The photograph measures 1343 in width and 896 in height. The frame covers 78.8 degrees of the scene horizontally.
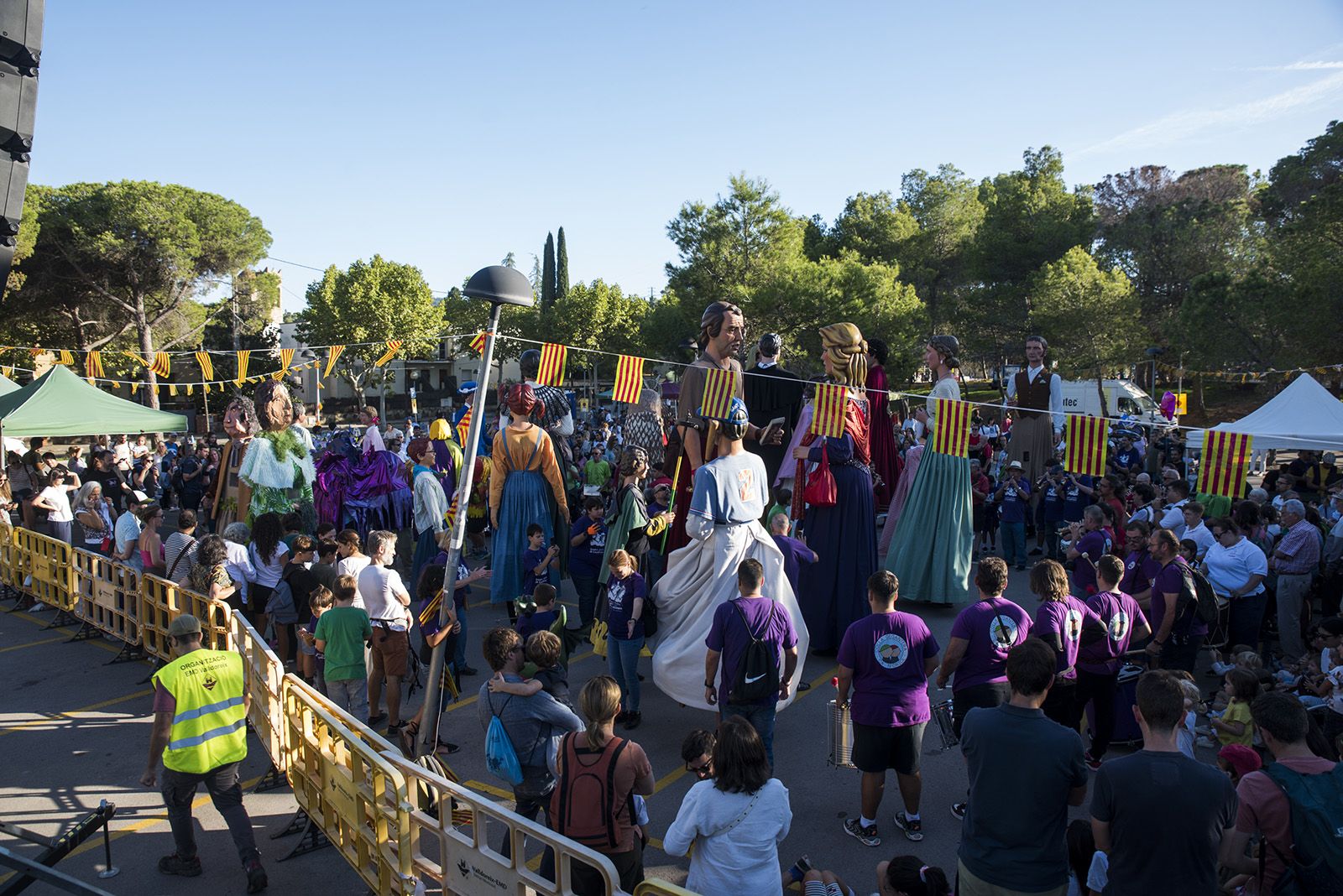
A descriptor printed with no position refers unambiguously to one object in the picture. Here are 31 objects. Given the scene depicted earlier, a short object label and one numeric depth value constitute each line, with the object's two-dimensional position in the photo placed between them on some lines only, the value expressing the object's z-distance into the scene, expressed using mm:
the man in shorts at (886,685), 4336
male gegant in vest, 9430
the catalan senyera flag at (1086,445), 7074
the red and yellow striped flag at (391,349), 16750
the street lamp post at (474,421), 4062
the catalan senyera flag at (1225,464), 5941
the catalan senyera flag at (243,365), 18156
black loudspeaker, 2893
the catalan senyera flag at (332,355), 18381
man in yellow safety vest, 4246
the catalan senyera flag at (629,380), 9299
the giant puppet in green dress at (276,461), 7668
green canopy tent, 12977
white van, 28047
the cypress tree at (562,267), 67812
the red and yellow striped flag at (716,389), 6531
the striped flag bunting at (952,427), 7773
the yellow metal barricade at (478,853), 2910
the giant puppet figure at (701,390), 6781
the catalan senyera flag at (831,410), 7234
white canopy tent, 10719
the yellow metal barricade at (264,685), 5066
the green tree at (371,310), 42188
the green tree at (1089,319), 27781
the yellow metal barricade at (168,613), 6277
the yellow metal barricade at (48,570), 9211
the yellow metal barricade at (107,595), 8016
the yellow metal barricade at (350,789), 3656
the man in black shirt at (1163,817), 2830
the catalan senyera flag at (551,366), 9773
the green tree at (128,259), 31938
